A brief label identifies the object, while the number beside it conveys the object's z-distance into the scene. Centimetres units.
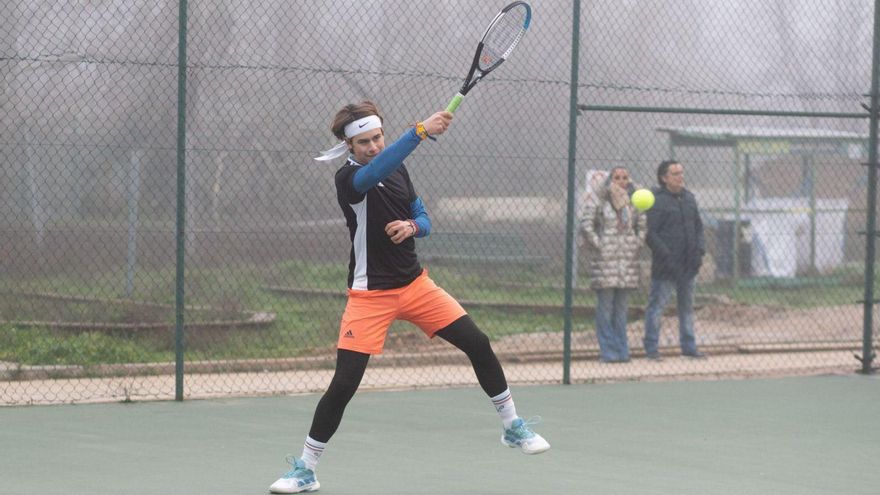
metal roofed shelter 1727
